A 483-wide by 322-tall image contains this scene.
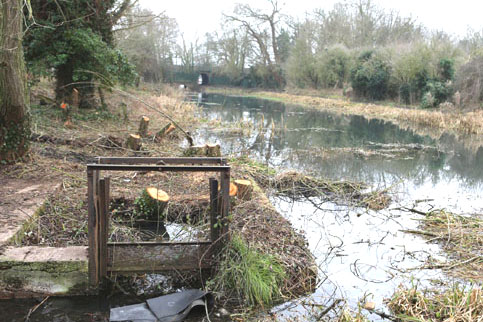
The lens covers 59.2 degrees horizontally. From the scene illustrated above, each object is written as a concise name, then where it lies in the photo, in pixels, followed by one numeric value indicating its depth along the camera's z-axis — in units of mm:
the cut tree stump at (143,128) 10430
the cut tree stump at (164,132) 10523
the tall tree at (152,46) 24688
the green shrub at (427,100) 24984
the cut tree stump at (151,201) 5254
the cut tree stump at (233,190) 5624
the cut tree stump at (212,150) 7805
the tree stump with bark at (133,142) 8742
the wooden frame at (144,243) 3547
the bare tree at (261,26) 50156
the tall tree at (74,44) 11562
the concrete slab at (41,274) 3646
